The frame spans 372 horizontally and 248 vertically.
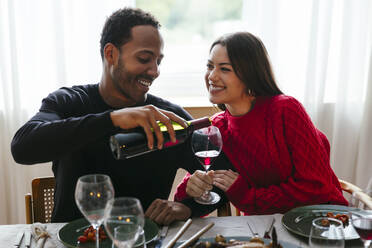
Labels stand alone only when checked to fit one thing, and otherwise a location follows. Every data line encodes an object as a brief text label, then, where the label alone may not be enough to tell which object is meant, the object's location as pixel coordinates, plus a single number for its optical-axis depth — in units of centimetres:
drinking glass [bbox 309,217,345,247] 94
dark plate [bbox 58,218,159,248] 115
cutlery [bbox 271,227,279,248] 105
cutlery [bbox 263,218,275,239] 120
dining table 120
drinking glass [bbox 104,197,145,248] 90
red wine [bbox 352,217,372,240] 99
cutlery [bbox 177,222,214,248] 108
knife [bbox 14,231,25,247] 118
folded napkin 118
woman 162
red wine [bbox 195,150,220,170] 149
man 157
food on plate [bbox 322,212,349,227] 126
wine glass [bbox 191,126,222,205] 149
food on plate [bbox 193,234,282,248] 103
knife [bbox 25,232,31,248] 117
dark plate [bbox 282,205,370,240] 121
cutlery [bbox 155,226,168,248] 116
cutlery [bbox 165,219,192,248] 110
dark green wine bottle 113
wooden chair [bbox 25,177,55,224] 165
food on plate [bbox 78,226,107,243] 116
